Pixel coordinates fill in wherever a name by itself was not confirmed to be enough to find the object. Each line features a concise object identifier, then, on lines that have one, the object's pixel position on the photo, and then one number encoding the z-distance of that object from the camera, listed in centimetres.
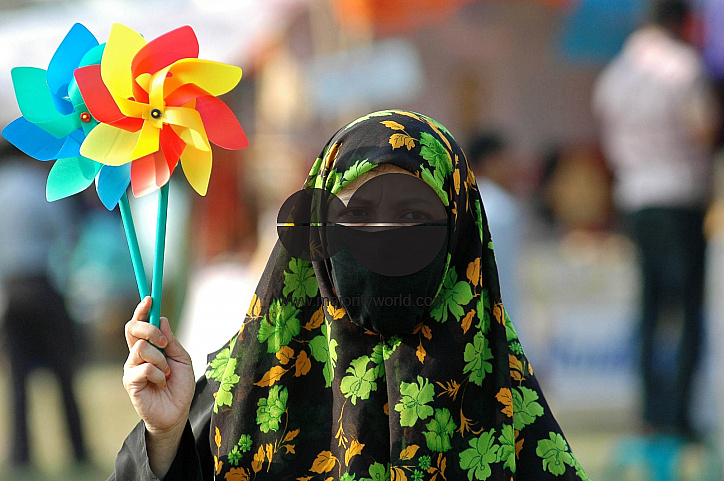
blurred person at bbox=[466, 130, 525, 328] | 791
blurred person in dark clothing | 995
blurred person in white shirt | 836
